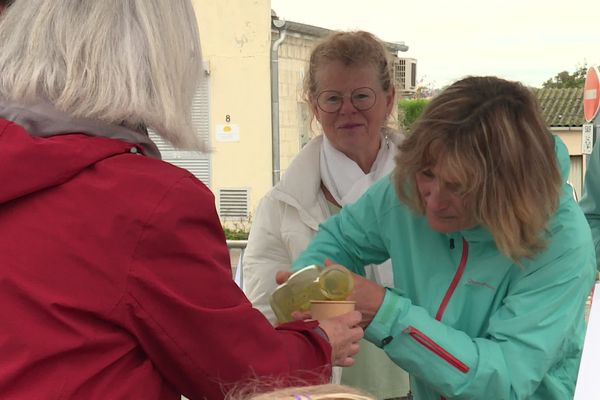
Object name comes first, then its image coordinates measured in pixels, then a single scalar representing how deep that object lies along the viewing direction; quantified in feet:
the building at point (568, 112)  49.19
